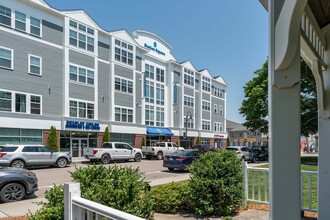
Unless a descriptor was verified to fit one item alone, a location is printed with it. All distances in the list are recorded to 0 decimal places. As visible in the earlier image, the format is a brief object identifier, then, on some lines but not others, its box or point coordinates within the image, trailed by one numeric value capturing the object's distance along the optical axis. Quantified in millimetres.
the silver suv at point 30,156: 18625
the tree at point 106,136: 31284
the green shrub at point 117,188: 4000
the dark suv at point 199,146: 33281
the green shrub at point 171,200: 7473
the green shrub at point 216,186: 7117
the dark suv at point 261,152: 34384
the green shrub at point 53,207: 3795
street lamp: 47450
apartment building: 24891
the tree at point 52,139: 26422
